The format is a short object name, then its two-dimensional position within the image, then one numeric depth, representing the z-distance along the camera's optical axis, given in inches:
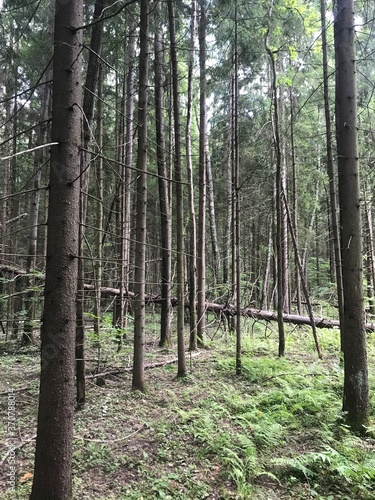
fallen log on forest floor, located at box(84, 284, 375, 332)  436.8
